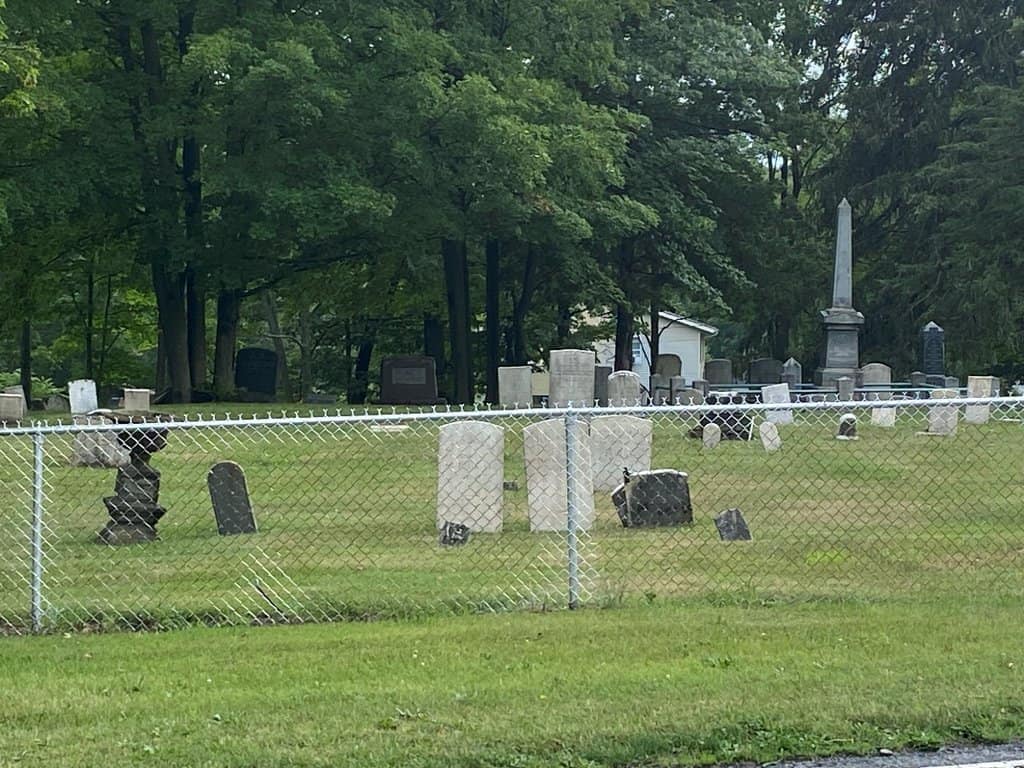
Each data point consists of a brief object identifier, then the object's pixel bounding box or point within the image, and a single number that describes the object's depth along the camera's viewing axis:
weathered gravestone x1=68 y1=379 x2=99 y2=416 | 25.94
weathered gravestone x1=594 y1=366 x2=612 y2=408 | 27.94
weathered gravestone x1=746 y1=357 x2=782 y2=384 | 37.65
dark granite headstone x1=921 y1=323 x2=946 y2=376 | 34.25
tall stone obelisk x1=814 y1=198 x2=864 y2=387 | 33.97
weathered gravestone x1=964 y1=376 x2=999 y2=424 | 22.80
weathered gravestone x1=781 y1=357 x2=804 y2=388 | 35.62
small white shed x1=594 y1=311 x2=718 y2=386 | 63.47
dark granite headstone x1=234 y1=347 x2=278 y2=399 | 34.22
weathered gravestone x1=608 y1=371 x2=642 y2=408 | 25.42
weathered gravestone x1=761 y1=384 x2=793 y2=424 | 22.64
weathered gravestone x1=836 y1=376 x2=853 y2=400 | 28.54
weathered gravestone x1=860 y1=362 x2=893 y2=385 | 32.31
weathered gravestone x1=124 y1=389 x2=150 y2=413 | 24.88
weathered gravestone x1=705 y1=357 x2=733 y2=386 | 38.91
